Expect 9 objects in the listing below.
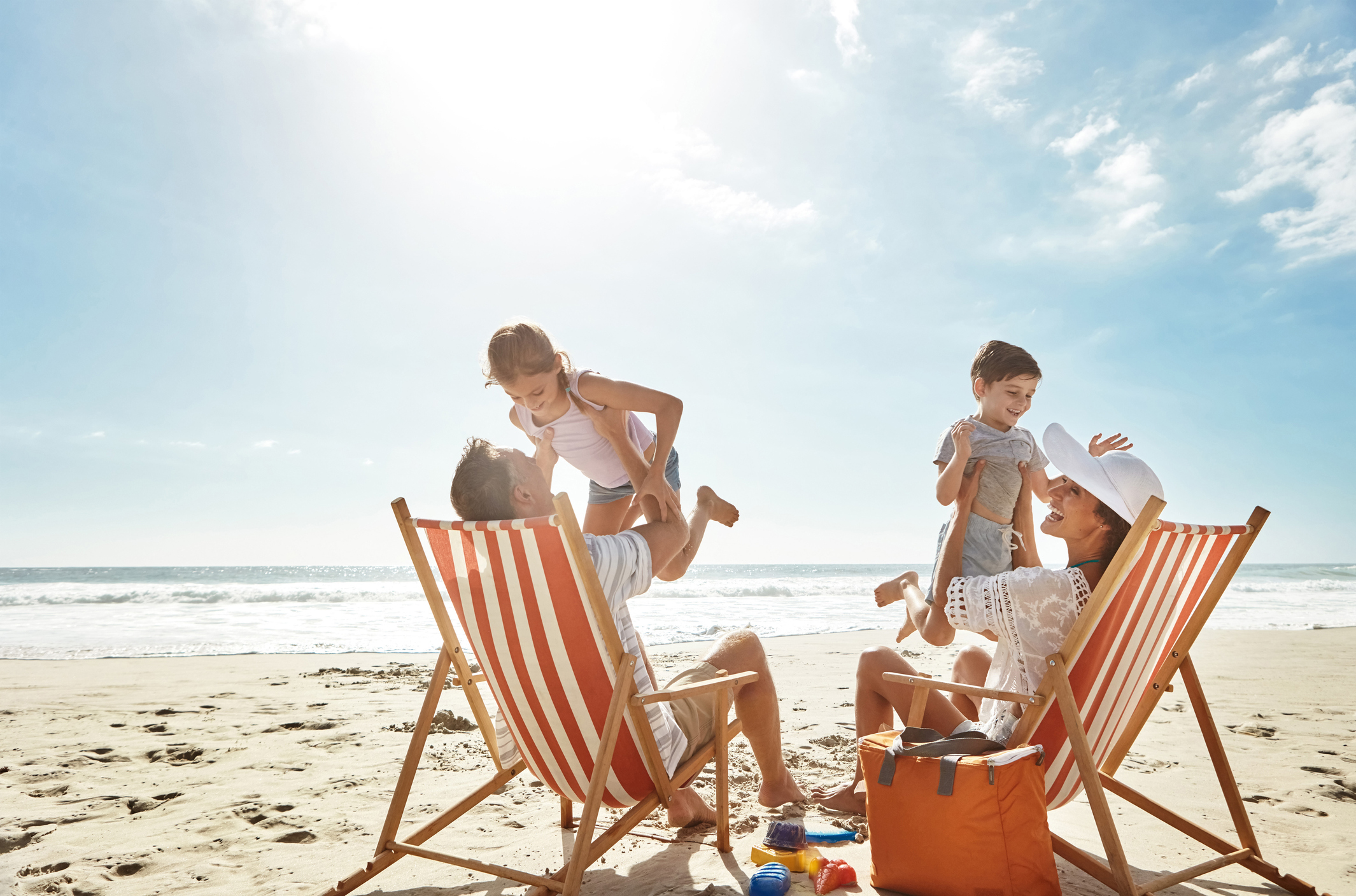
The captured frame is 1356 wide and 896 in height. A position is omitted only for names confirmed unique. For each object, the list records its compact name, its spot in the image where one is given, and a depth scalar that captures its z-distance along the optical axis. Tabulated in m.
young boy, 3.24
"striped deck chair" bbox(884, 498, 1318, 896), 2.04
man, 2.30
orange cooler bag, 1.93
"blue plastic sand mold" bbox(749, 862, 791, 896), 2.18
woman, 2.18
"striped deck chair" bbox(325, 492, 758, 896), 2.11
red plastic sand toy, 2.27
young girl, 3.09
